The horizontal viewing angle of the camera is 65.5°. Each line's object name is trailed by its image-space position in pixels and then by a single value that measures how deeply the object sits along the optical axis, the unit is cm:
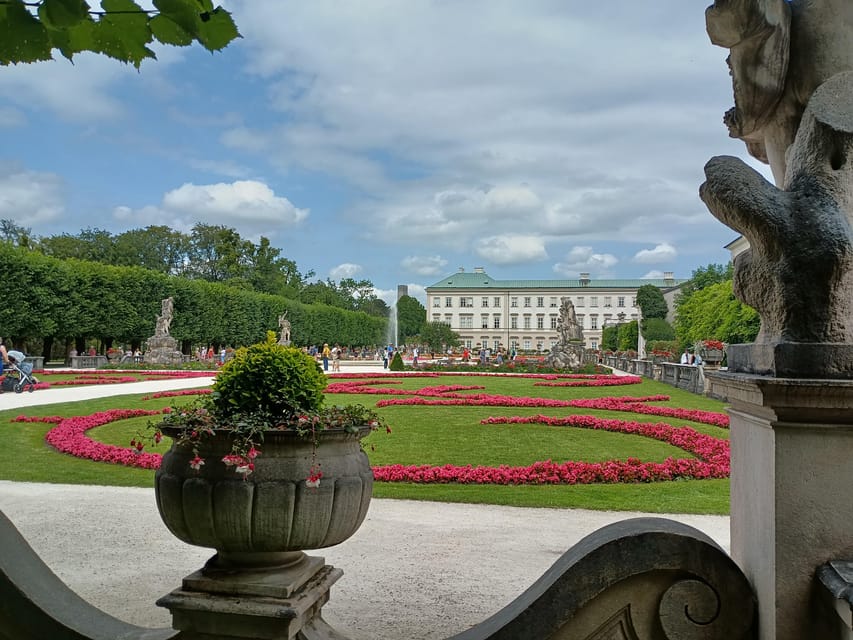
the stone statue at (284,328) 4143
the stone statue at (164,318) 3662
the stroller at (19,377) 1822
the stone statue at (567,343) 3266
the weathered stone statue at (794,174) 202
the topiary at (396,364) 3407
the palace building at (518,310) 9994
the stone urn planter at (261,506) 247
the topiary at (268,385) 281
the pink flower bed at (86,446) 864
